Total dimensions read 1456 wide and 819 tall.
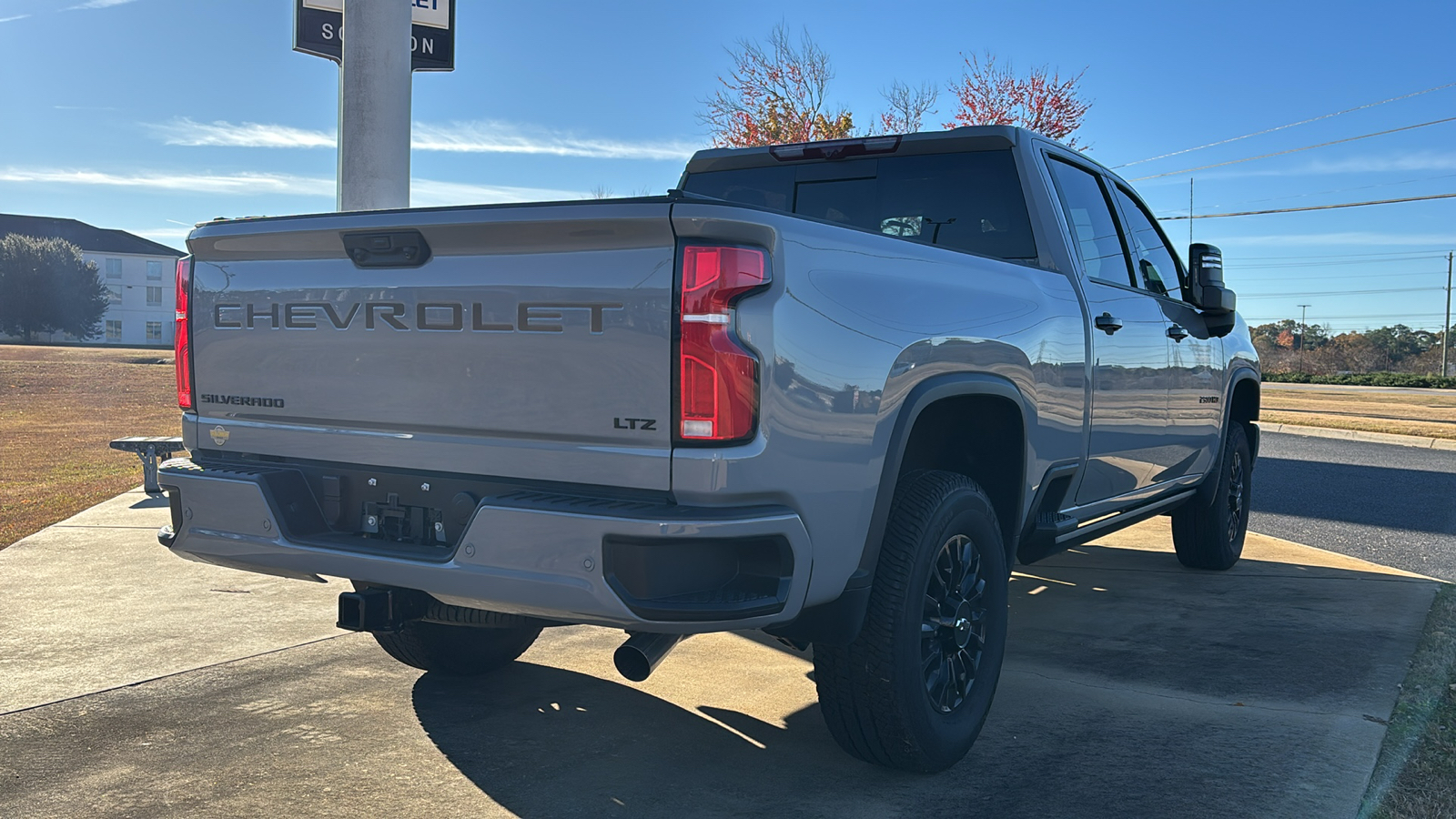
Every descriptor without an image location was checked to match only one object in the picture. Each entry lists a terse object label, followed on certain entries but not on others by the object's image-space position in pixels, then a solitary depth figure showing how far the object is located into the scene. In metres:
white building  107.44
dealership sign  9.60
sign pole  8.28
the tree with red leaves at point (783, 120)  19.92
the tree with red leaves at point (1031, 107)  20.33
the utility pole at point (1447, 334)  71.31
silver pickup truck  2.89
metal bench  9.27
